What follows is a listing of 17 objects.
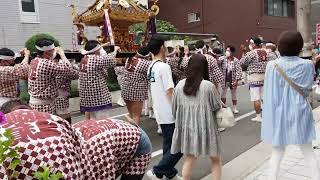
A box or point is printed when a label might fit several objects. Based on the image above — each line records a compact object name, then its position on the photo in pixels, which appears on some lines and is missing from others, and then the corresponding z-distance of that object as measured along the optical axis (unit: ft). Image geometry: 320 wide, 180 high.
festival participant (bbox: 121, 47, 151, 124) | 22.58
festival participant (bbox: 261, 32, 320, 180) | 12.41
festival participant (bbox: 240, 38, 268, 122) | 26.73
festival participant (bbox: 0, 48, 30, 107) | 18.11
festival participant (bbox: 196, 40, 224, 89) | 24.62
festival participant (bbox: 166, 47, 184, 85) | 27.04
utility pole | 30.99
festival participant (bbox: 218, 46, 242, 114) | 30.83
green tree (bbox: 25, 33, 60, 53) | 43.69
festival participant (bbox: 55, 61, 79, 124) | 18.56
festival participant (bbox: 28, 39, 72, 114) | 17.38
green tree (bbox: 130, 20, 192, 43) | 62.62
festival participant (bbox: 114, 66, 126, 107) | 25.63
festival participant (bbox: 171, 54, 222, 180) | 12.87
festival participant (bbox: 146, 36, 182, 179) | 14.75
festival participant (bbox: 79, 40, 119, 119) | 19.25
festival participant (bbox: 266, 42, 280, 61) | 28.66
